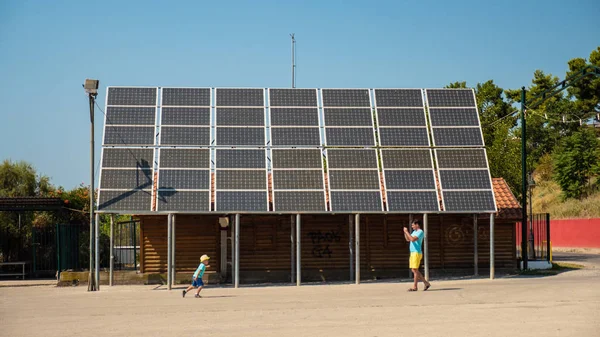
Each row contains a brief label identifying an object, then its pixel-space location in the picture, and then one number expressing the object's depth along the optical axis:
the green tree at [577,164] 64.00
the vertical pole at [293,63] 34.67
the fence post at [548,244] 31.82
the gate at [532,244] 32.22
